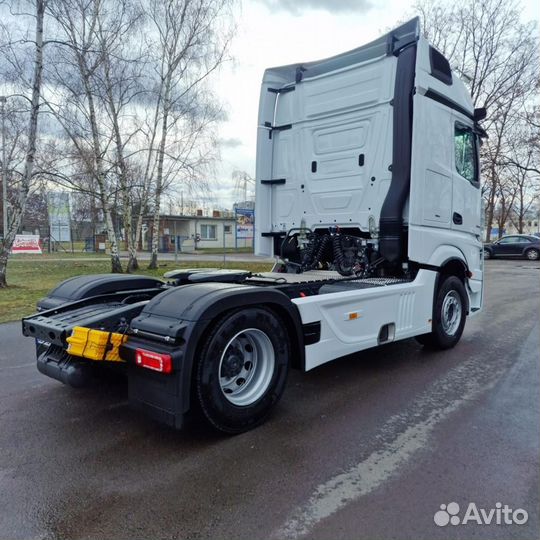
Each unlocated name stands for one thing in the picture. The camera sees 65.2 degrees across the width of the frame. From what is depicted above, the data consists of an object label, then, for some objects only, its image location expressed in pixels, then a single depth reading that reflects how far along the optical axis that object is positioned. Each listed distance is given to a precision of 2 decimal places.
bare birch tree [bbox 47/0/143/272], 12.20
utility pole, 10.77
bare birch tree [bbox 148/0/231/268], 15.35
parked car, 25.52
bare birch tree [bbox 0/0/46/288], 10.29
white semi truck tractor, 2.97
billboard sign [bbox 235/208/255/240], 27.64
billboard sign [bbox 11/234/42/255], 28.56
